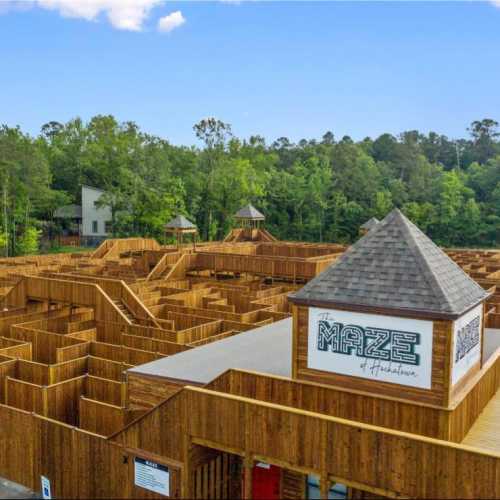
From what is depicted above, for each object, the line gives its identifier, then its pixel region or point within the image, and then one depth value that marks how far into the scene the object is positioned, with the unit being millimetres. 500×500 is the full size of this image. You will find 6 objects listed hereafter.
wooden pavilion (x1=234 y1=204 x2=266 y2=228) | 50844
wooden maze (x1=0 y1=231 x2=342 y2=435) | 15273
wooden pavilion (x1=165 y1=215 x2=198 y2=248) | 42784
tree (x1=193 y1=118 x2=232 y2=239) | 67250
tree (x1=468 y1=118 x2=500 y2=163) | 93375
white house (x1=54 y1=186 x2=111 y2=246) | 60156
